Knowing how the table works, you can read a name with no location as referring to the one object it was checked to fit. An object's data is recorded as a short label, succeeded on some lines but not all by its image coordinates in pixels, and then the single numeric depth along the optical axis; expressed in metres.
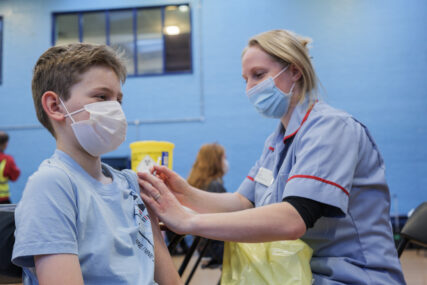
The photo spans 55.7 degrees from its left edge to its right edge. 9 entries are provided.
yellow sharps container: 1.52
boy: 0.90
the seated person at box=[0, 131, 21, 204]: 5.00
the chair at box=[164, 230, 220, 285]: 1.59
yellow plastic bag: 1.20
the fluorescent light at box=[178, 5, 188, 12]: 7.26
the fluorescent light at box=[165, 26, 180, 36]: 7.28
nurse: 1.20
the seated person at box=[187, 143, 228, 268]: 4.39
